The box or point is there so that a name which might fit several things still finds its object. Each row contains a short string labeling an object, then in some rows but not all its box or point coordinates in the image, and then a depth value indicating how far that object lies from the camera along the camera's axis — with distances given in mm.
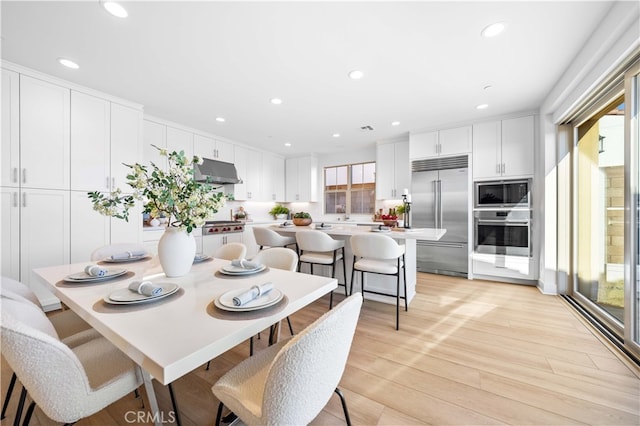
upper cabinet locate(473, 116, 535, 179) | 3535
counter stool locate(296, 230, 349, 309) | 2662
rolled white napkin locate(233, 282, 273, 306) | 964
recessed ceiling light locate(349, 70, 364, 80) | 2459
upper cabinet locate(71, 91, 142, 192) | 2748
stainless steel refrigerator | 3920
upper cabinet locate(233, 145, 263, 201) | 5117
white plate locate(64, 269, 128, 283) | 1290
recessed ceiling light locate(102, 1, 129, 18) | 1623
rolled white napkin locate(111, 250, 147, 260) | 1762
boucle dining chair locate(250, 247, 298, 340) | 1880
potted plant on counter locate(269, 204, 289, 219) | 5419
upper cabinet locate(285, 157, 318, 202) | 6059
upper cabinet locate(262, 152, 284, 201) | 5777
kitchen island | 2741
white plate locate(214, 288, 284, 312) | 941
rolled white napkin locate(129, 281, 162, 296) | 1052
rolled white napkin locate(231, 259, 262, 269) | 1547
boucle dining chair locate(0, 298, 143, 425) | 730
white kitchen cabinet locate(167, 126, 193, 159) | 3930
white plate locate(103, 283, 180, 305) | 991
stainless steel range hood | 4234
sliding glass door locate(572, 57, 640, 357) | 1820
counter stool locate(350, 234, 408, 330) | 2316
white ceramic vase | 1369
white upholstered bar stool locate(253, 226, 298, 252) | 3000
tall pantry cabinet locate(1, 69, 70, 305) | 2350
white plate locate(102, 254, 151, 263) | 1750
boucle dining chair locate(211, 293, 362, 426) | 695
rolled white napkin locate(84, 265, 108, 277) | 1363
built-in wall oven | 3521
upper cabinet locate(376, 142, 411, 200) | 4879
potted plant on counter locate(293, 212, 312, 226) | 3391
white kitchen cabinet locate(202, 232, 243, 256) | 4247
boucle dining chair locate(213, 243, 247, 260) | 2156
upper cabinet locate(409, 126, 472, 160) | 3935
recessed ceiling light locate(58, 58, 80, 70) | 2270
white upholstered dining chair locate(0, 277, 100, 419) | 1298
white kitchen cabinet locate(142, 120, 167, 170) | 3646
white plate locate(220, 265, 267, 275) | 1447
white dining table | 701
